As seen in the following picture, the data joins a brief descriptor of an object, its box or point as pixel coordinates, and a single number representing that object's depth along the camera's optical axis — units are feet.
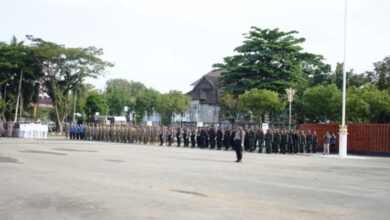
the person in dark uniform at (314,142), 121.06
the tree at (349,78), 201.77
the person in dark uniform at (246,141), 120.44
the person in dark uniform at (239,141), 76.59
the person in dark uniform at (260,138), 117.50
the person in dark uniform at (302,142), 118.21
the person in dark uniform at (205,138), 130.82
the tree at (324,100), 161.27
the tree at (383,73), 184.34
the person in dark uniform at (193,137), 133.83
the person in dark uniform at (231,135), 118.97
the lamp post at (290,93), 128.67
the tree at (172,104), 282.15
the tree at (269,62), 185.80
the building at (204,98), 299.17
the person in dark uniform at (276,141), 116.36
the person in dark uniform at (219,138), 126.26
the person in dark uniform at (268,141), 116.06
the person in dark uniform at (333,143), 122.01
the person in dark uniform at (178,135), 136.77
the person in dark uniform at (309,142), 119.85
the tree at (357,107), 150.30
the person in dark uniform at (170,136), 139.85
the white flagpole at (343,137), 108.34
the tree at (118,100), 351.05
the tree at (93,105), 261.65
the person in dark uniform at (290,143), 116.47
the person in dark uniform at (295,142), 117.29
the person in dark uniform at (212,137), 128.67
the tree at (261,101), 169.58
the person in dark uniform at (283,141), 116.16
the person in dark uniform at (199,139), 132.16
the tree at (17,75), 217.77
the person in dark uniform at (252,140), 118.73
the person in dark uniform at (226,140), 123.44
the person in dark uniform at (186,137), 135.85
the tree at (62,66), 212.84
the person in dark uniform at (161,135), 142.31
